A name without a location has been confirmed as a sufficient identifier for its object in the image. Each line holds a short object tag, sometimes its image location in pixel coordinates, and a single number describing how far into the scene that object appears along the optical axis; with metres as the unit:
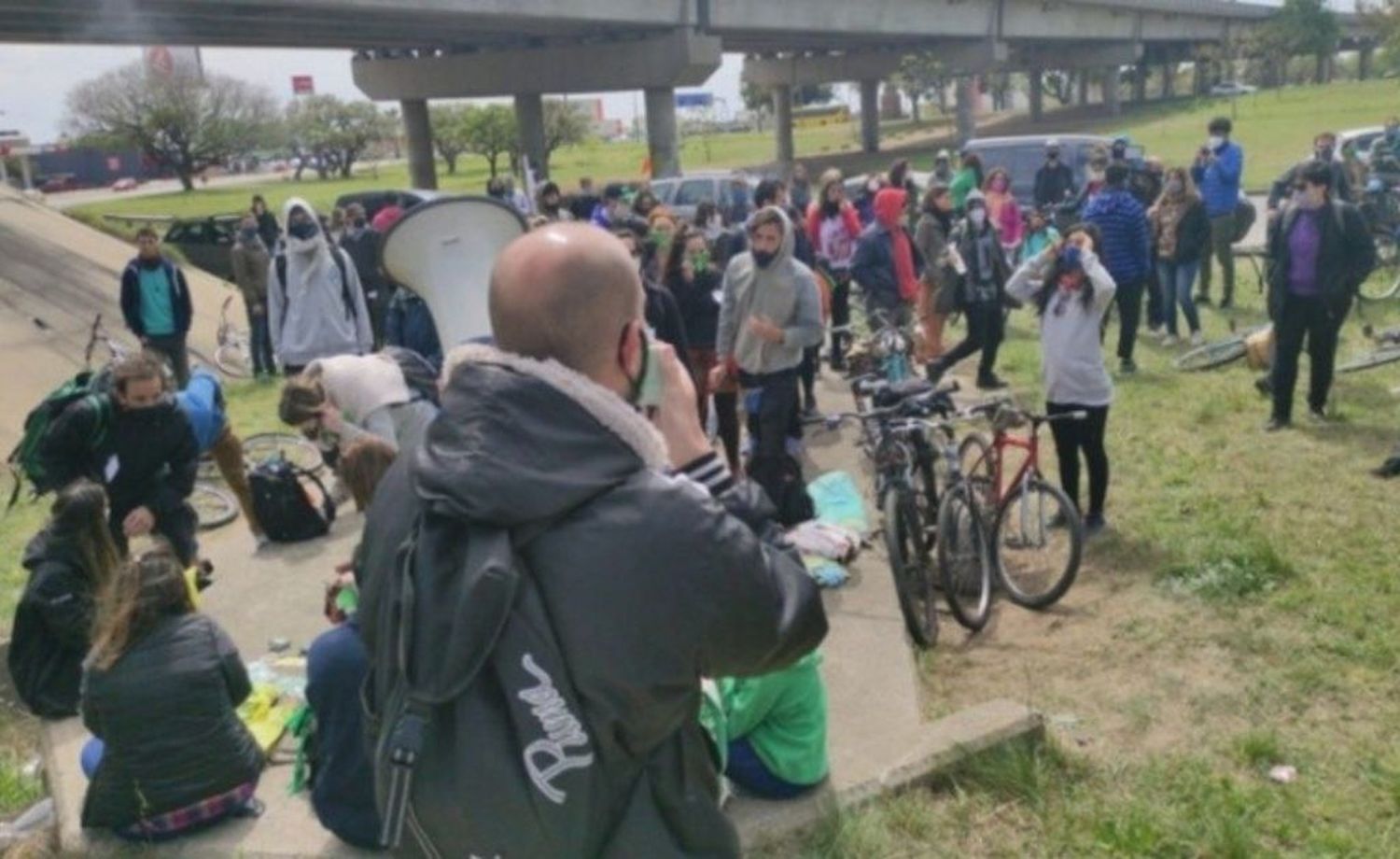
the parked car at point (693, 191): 19.30
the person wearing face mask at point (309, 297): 8.44
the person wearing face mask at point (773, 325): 6.68
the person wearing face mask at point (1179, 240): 10.86
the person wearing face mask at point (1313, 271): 7.84
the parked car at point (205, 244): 20.62
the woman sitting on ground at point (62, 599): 4.70
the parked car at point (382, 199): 20.30
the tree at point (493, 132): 64.62
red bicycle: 5.79
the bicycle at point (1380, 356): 9.12
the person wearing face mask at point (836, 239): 11.13
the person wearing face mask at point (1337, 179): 11.87
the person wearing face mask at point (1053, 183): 15.42
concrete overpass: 27.38
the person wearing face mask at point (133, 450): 5.22
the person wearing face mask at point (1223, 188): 12.03
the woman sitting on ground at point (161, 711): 3.68
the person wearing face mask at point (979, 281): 9.74
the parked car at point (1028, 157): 17.81
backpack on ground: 7.10
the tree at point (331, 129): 69.19
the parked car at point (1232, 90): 70.06
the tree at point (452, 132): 67.12
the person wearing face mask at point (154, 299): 10.50
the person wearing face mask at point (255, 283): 13.02
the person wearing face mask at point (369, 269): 12.34
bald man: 1.55
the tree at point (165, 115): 59.88
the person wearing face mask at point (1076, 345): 6.45
